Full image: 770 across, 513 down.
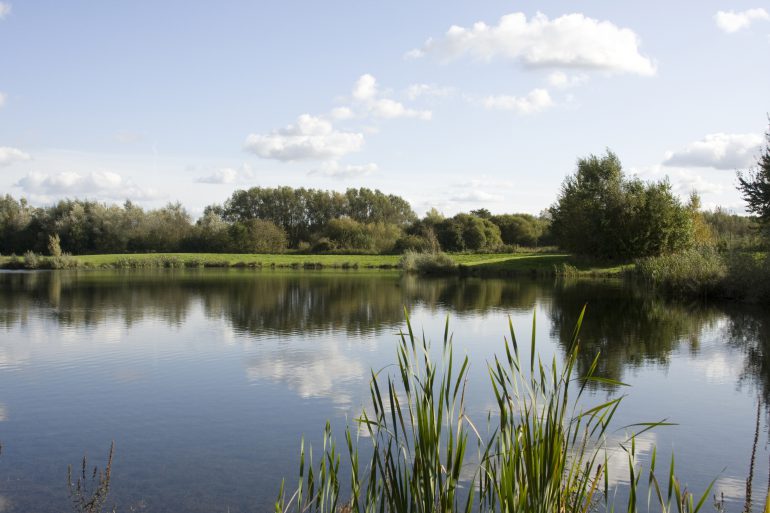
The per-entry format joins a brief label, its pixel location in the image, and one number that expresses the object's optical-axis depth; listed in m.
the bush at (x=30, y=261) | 47.84
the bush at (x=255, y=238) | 59.66
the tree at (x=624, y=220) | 33.81
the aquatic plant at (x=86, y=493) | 5.03
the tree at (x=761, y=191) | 21.14
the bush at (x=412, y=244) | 51.19
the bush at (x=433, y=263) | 41.25
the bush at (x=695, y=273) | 22.59
